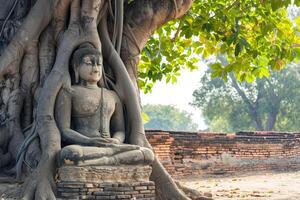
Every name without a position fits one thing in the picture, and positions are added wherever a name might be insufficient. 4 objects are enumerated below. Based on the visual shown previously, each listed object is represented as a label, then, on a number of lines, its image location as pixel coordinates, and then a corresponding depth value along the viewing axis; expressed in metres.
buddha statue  5.95
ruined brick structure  14.29
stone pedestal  5.64
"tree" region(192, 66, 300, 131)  41.53
